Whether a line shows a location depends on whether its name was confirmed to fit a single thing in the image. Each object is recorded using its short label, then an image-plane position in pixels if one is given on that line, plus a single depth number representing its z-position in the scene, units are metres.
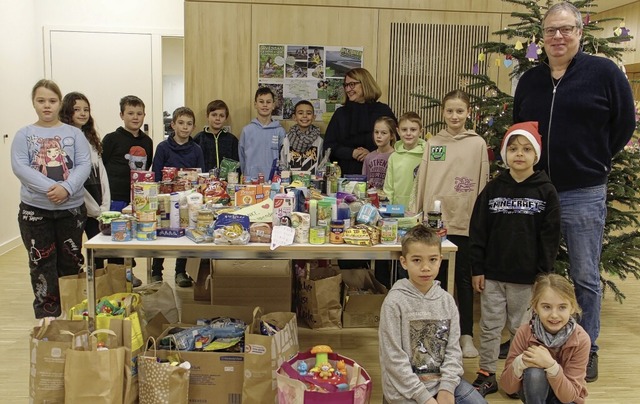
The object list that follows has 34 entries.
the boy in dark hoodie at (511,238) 2.69
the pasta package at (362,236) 2.55
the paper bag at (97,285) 3.08
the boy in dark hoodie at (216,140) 4.59
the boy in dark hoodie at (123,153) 4.23
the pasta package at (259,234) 2.57
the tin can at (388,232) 2.60
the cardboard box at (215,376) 2.52
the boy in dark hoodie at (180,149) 4.19
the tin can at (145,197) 2.59
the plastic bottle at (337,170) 3.53
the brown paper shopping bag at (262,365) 2.42
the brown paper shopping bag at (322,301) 3.58
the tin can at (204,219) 2.62
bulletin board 4.97
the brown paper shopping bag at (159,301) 3.32
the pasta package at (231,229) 2.51
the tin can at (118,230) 2.54
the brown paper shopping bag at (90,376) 2.26
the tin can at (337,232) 2.59
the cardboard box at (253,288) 3.61
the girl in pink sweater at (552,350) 2.23
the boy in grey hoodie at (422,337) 2.22
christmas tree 3.47
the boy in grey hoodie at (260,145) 4.51
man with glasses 2.74
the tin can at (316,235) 2.56
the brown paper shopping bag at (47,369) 2.30
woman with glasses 4.38
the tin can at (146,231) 2.55
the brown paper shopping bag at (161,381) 2.37
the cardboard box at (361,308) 3.62
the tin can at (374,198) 3.12
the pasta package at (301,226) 2.58
